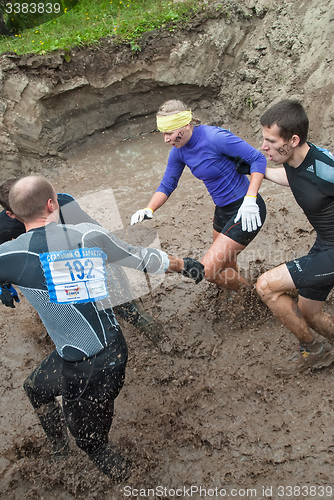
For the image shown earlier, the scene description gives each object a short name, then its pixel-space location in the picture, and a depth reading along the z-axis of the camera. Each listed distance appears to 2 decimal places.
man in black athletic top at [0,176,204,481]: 2.02
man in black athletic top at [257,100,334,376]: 2.44
